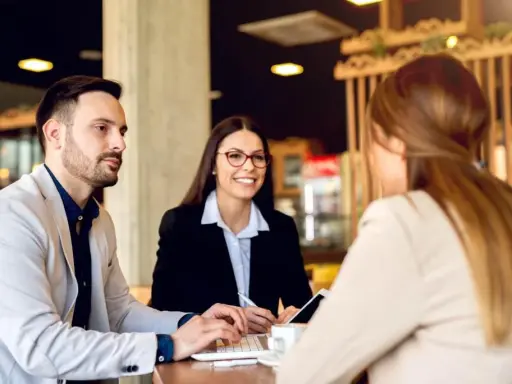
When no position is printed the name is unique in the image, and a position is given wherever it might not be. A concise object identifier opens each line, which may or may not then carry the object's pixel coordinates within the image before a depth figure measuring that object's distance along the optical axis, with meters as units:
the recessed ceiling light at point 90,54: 6.73
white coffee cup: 1.40
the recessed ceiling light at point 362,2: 4.86
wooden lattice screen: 4.77
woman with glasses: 2.40
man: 1.40
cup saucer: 1.38
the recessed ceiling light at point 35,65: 7.16
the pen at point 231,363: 1.42
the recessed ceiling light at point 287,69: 7.41
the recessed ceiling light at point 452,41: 4.84
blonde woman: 0.96
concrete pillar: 3.99
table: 1.30
